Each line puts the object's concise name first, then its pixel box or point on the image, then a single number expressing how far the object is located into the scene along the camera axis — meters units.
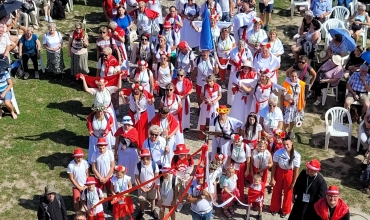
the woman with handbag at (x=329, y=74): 15.35
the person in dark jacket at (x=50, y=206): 10.64
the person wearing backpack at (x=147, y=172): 10.97
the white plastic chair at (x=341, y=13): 18.53
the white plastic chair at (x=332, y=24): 17.53
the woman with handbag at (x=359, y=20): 17.41
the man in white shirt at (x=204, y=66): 14.18
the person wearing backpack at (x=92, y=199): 10.72
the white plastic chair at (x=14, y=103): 14.46
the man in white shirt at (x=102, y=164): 11.27
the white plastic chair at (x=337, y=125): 13.88
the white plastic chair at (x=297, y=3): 19.59
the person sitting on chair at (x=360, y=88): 14.47
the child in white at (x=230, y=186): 11.40
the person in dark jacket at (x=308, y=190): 10.69
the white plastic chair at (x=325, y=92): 15.45
